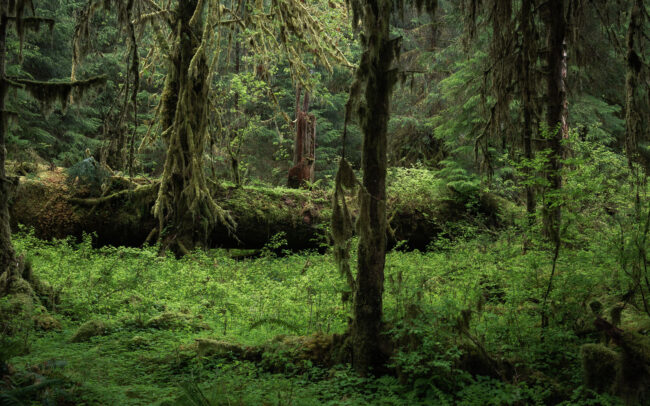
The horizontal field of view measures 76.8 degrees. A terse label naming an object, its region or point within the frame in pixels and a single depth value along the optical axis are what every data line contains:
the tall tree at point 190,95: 9.85
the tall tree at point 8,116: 5.95
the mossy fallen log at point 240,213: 10.07
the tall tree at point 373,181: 4.61
